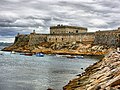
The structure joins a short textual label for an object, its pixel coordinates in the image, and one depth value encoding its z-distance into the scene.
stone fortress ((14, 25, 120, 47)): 79.21
